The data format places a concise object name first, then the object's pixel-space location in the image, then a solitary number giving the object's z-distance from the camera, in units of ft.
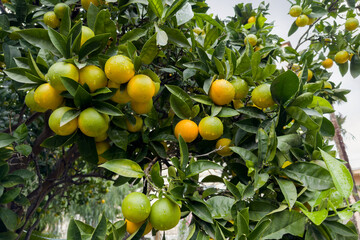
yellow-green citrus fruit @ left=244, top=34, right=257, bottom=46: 3.85
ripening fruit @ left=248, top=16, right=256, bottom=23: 5.63
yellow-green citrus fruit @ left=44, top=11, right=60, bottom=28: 2.96
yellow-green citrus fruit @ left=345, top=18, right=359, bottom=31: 5.55
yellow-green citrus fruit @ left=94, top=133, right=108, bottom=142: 2.36
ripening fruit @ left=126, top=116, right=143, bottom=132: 2.53
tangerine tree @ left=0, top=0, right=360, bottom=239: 2.01
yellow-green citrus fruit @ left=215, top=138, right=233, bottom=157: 2.59
